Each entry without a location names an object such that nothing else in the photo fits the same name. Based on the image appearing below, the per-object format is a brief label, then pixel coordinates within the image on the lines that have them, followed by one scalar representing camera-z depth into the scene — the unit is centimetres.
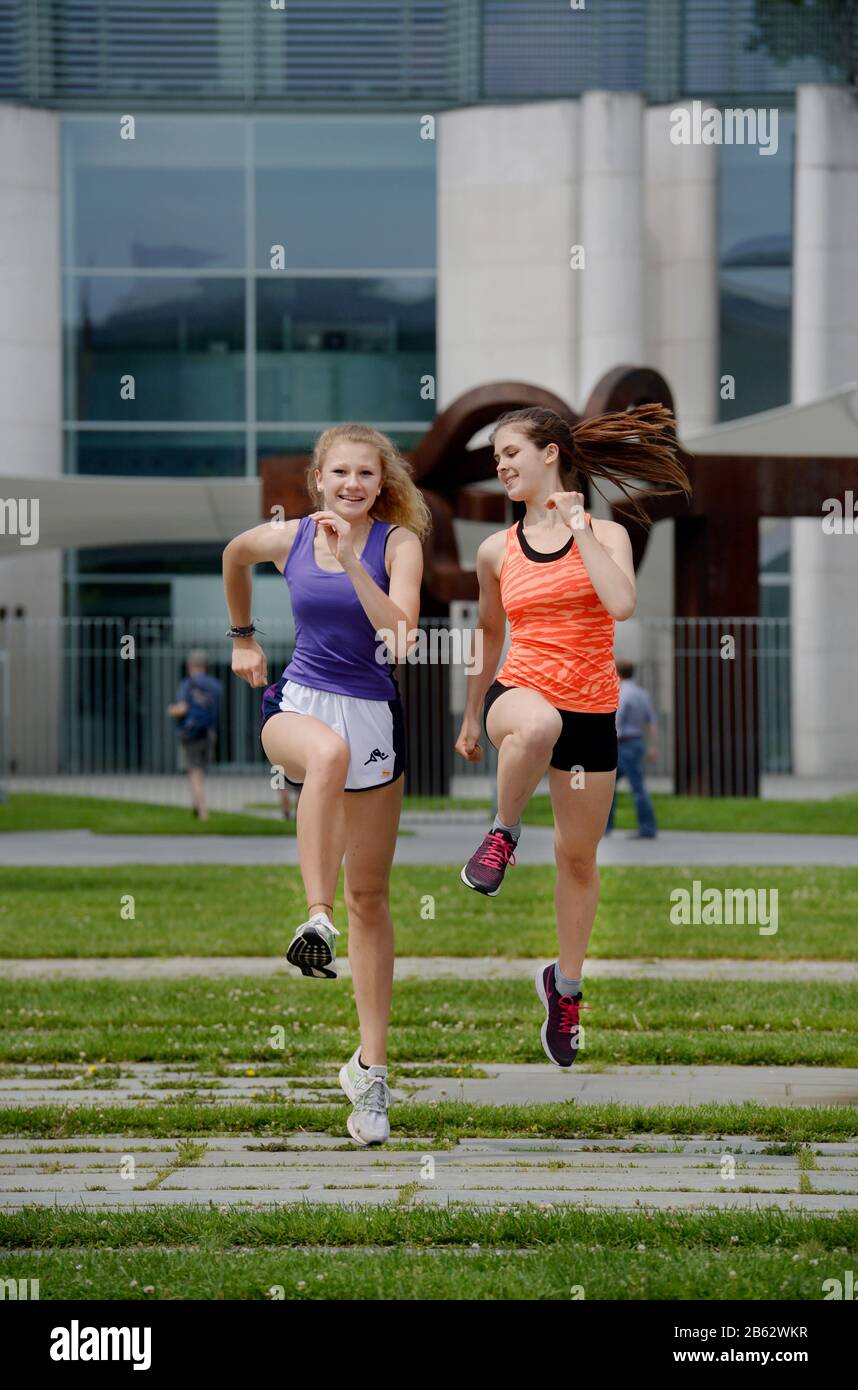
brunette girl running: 540
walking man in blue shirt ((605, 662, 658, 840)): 1761
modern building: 3077
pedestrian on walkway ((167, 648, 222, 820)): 1942
